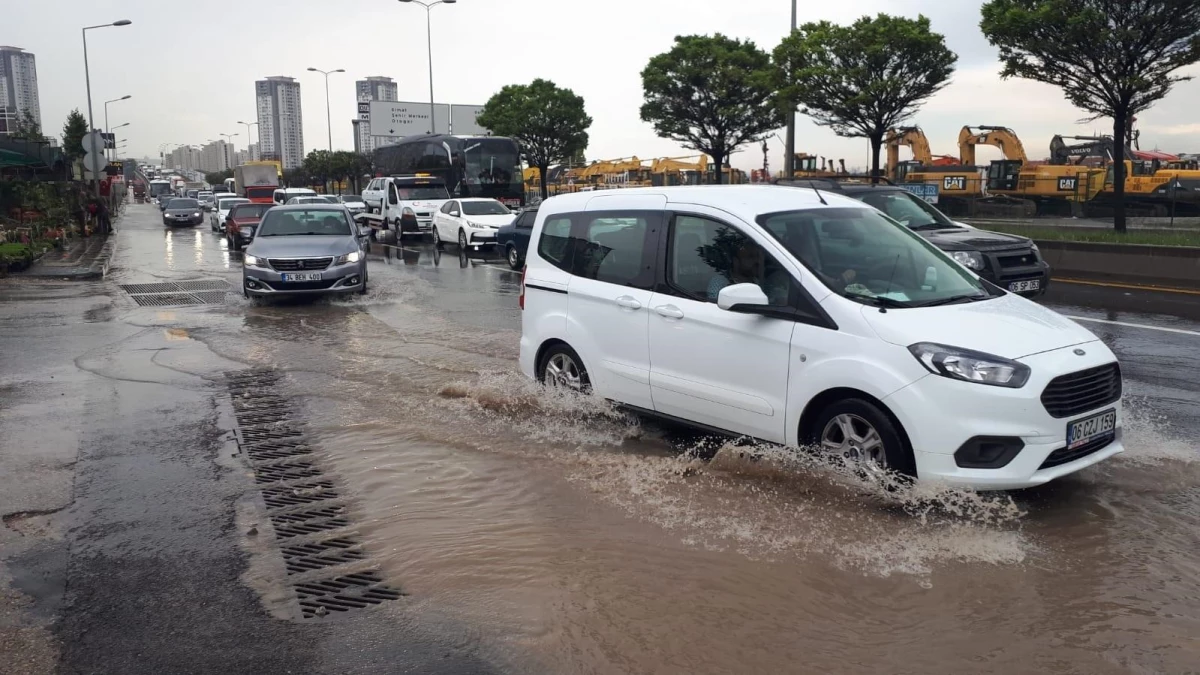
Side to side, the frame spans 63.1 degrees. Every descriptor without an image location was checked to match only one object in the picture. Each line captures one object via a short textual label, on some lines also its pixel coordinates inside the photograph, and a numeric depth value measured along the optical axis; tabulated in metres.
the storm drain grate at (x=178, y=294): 15.11
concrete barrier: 15.96
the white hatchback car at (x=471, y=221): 24.48
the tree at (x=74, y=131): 70.19
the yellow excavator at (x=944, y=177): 34.94
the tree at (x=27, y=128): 45.50
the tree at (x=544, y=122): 49.81
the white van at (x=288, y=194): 38.69
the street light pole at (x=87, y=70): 45.58
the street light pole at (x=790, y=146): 28.12
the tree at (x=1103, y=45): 17.45
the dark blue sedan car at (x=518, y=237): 19.66
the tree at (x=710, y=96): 34.53
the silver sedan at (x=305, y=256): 14.19
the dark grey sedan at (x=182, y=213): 43.06
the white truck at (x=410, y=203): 30.28
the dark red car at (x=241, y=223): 27.33
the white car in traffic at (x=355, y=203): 37.44
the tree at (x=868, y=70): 25.25
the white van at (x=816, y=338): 4.81
